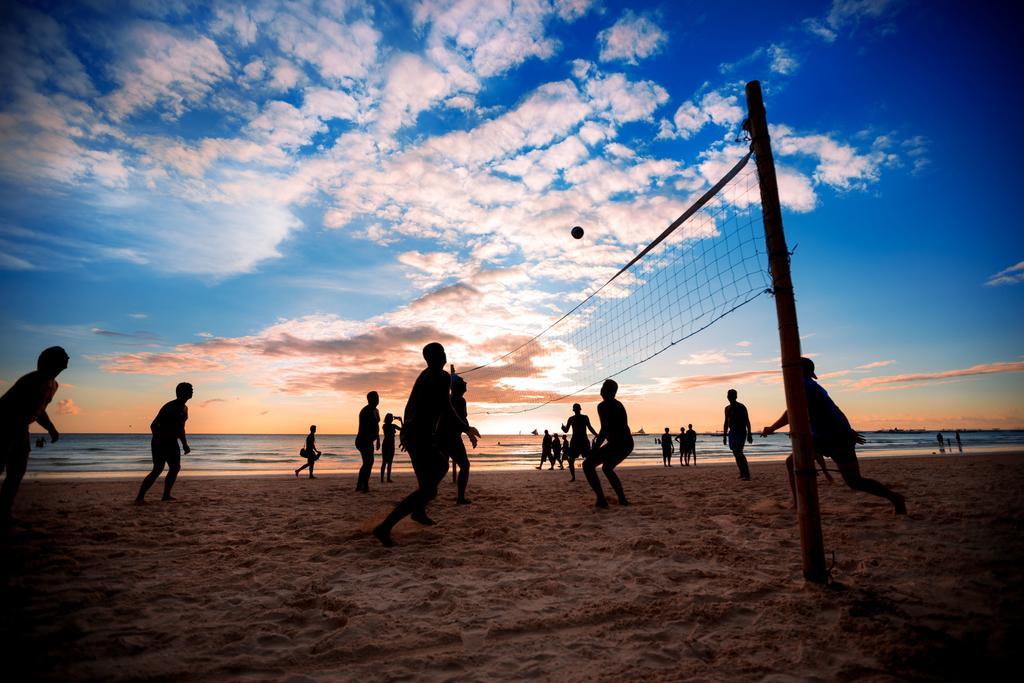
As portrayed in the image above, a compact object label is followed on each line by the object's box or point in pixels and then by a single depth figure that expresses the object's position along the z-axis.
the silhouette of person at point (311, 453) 13.11
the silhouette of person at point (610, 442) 6.07
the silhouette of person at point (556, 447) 19.02
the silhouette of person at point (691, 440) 20.03
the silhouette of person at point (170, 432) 6.56
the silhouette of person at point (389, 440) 10.36
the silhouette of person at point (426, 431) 4.18
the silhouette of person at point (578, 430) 9.64
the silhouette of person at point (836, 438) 4.48
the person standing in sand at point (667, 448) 20.08
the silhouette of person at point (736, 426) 9.28
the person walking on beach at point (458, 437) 5.34
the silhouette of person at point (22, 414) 4.20
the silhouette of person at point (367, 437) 8.69
